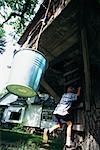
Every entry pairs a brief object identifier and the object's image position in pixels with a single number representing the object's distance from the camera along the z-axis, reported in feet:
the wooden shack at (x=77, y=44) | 5.27
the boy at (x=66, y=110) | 6.26
